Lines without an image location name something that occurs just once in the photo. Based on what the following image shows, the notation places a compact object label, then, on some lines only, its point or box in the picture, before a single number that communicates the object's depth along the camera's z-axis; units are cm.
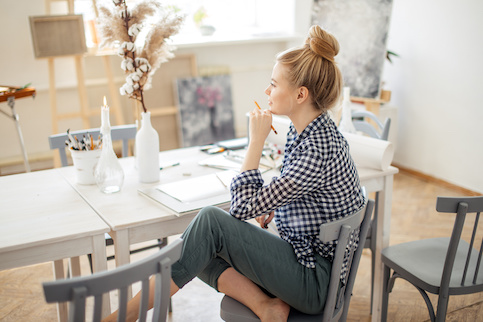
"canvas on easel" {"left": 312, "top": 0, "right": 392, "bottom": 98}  367
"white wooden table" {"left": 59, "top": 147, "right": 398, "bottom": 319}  151
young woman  143
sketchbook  161
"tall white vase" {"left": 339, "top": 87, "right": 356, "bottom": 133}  221
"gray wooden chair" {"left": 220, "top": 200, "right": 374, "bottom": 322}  134
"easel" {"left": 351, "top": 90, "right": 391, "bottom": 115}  382
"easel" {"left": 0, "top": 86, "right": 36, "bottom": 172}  295
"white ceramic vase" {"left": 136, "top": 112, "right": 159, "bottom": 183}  181
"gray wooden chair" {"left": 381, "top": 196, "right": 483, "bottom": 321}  149
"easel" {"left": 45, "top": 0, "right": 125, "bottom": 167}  373
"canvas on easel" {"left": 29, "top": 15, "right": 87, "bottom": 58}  352
